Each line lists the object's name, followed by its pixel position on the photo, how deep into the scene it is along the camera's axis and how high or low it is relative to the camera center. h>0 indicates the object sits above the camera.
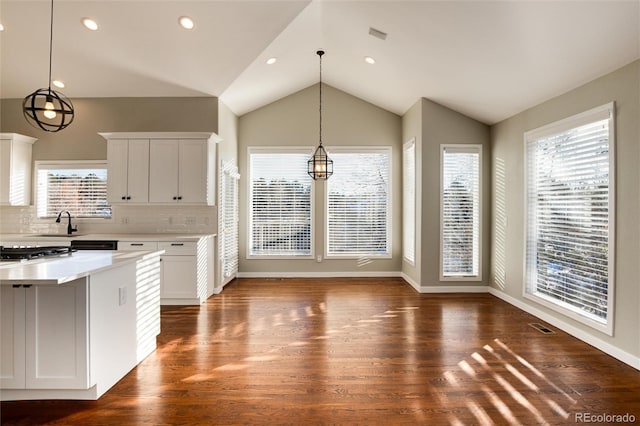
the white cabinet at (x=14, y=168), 5.12 +0.62
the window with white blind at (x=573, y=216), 3.32 -0.04
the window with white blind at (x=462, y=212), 5.51 +0.00
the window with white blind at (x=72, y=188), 5.41 +0.34
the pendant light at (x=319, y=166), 5.09 +0.68
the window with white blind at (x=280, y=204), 6.68 +0.14
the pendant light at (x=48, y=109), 2.64 +0.79
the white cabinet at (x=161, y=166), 4.96 +0.64
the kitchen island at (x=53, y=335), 2.29 -0.83
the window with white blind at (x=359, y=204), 6.70 +0.15
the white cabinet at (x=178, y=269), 4.65 -0.79
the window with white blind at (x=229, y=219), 5.57 -0.14
